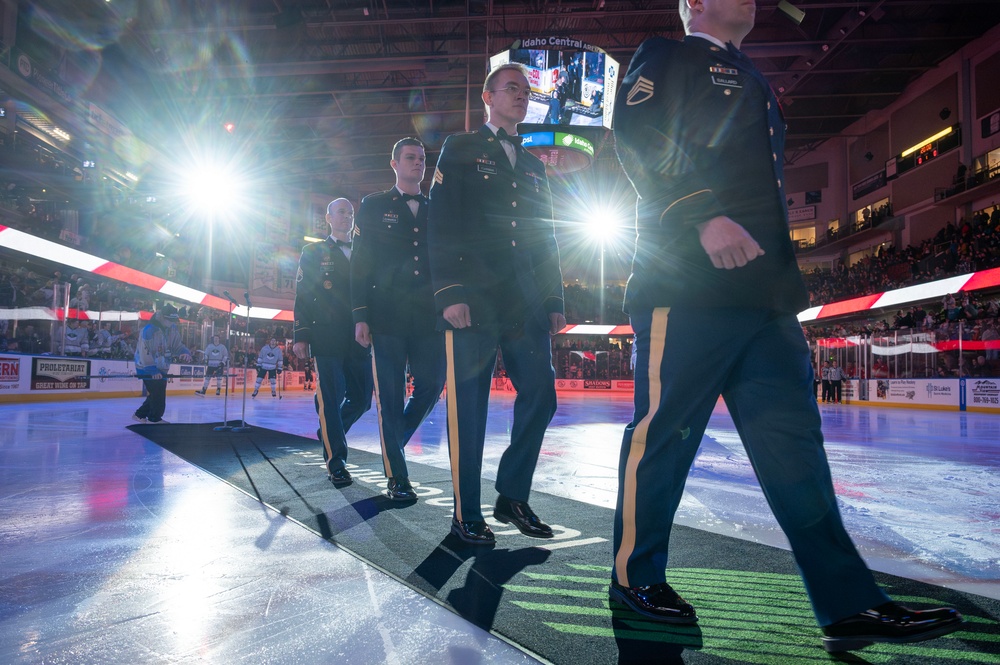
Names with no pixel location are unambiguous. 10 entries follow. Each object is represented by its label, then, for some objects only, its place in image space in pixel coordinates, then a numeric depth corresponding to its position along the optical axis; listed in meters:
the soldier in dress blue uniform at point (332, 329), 3.67
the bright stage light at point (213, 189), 24.11
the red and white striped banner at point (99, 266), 12.30
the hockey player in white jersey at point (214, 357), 15.65
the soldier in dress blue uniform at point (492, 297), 2.38
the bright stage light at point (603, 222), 31.09
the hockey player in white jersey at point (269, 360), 15.62
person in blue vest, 7.82
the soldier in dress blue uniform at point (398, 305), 3.18
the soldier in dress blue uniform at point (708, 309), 1.46
